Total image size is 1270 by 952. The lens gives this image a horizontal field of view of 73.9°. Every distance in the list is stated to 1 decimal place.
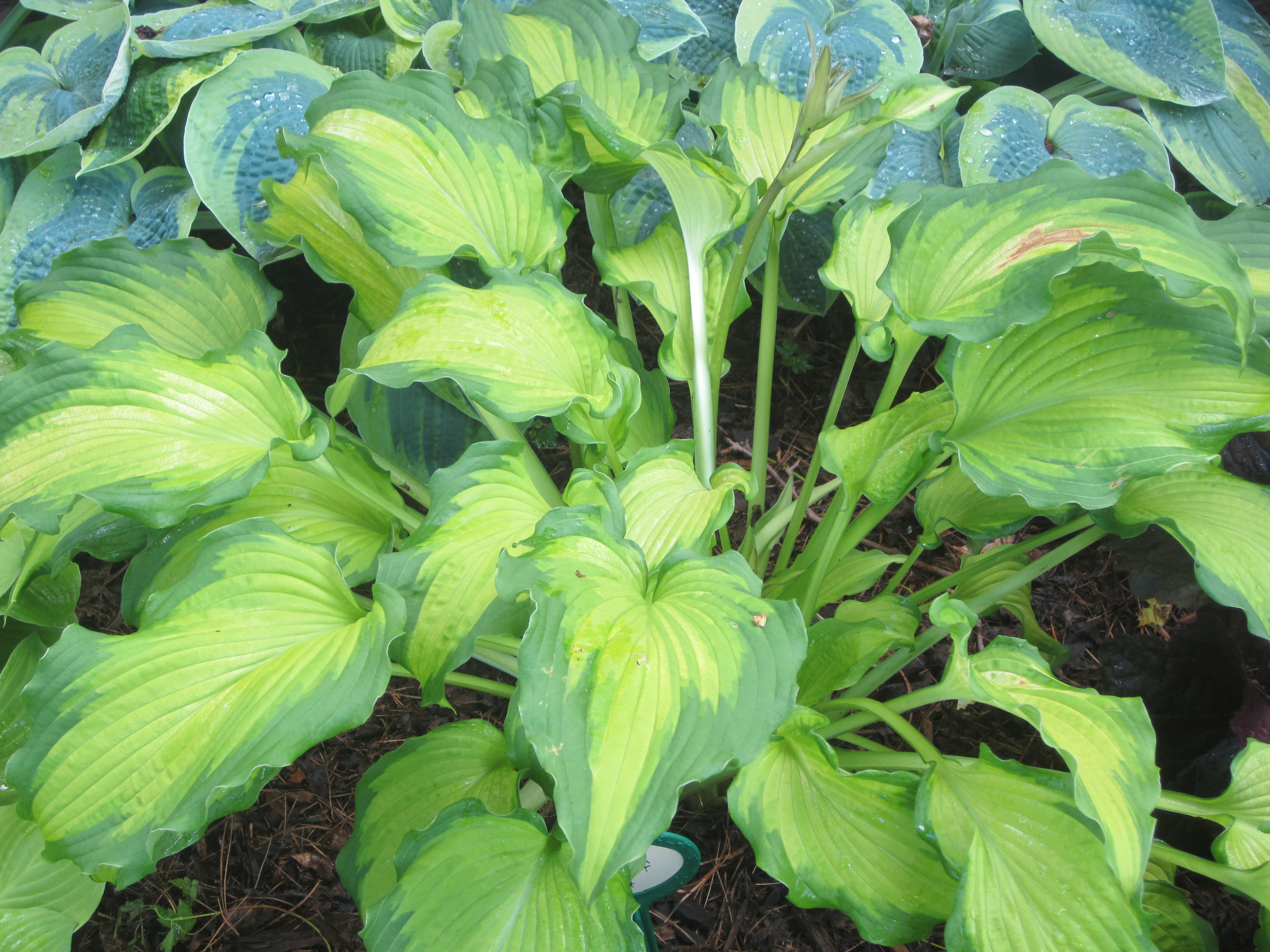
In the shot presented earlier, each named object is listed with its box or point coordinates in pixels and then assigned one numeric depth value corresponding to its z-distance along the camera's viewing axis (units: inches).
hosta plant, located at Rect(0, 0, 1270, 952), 32.9
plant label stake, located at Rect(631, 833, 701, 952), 42.7
